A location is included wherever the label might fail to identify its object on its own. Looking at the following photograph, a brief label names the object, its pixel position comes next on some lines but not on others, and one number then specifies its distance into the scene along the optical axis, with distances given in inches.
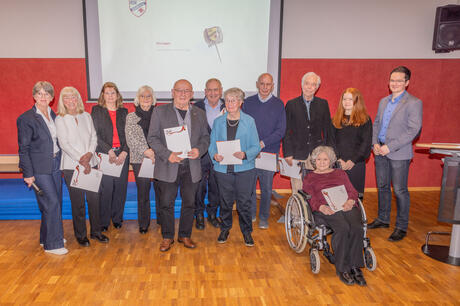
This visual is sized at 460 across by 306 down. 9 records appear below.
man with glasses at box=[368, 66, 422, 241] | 127.3
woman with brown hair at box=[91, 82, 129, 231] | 127.0
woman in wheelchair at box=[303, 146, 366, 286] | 101.0
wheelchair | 104.5
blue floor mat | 153.3
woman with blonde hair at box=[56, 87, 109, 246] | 112.7
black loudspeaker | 179.6
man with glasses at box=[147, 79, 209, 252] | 112.0
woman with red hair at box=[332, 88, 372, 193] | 126.8
